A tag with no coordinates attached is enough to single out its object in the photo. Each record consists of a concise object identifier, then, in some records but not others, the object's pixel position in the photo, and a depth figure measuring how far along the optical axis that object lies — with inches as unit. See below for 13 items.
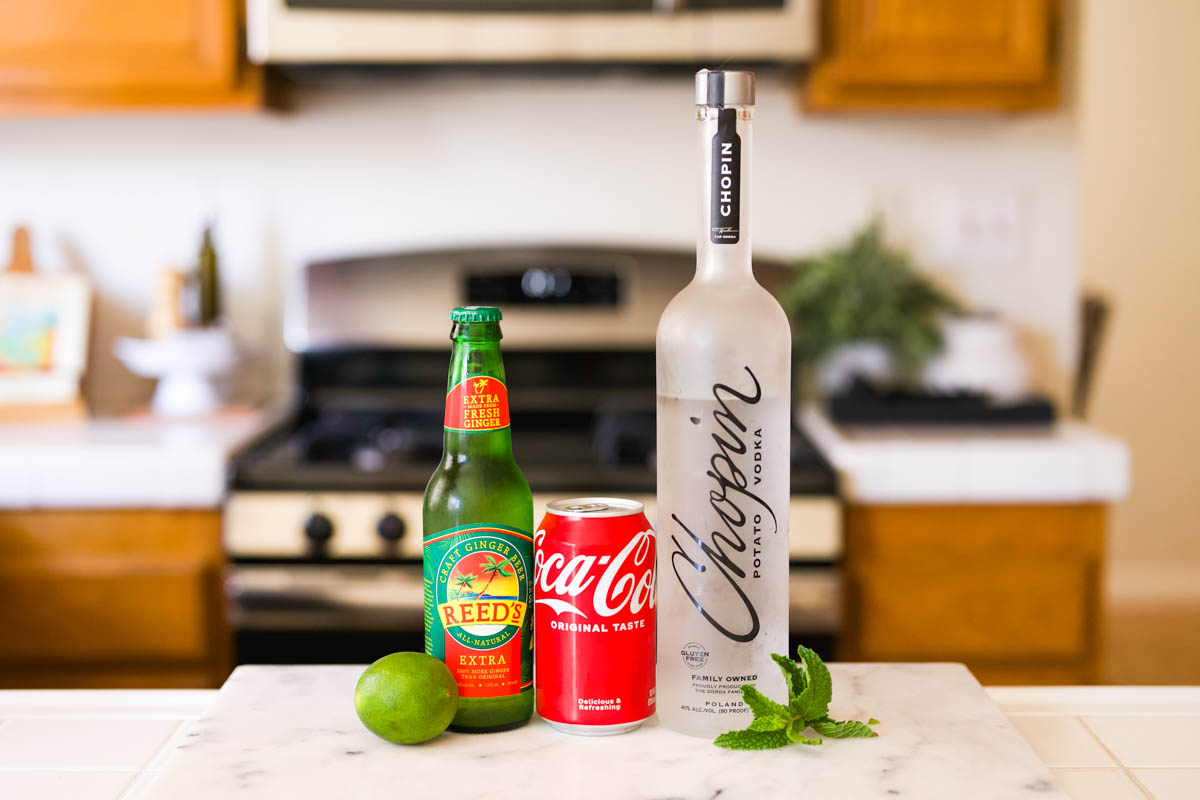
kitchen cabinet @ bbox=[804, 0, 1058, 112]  76.9
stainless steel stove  67.6
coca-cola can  25.8
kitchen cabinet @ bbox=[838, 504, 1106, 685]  70.2
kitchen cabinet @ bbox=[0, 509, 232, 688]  69.7
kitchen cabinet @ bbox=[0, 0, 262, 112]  77.0
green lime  25.8
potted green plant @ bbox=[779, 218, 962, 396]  84.9
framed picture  83.3
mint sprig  26.0
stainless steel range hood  74.4
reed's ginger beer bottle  26.9
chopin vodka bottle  26.0
